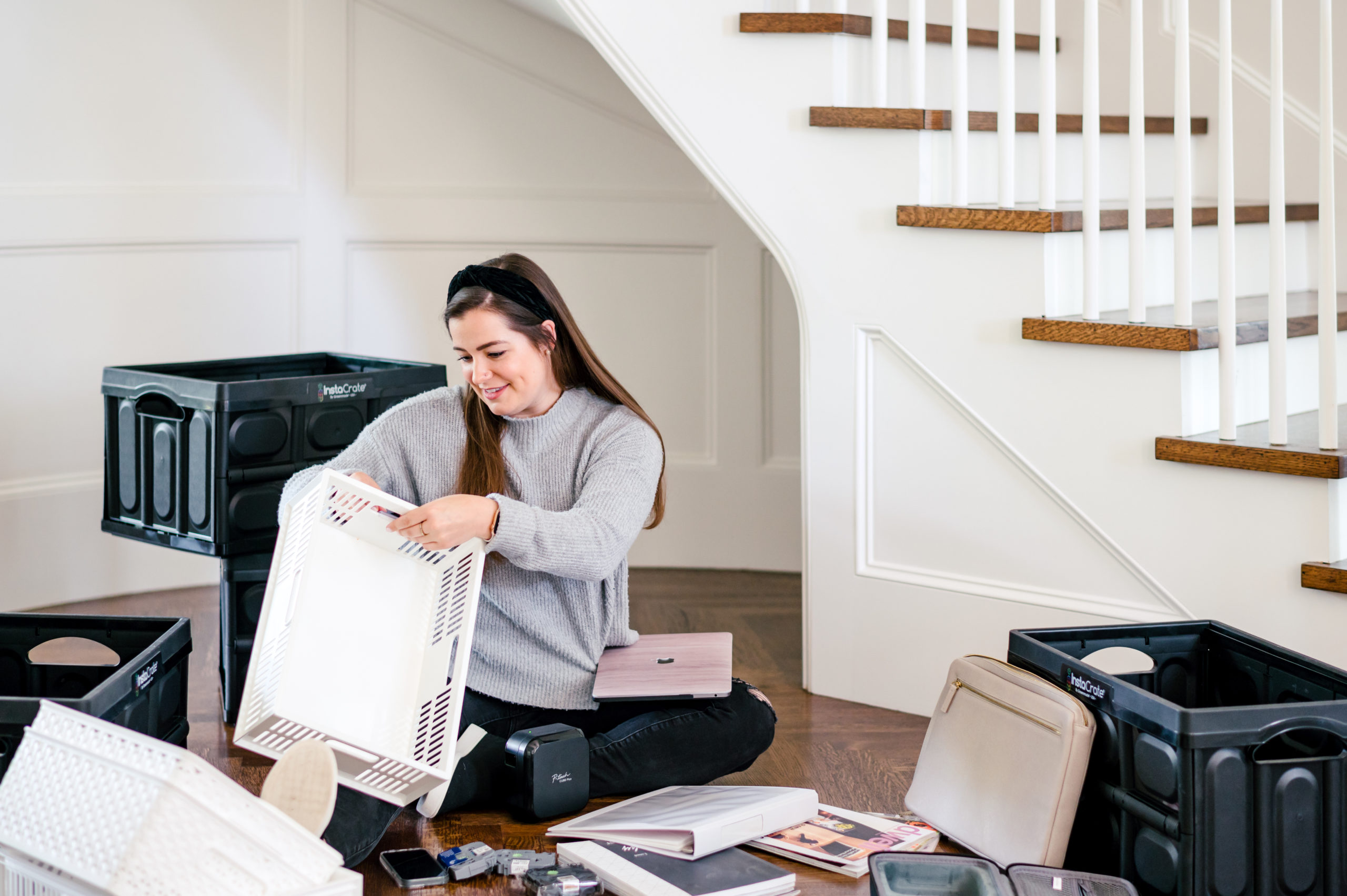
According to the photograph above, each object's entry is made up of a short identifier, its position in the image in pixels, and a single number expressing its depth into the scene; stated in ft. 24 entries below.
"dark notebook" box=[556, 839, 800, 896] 5.65
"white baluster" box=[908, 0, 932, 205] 8.33
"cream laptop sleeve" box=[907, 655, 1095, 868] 5.48
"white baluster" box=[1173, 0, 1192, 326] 7.30
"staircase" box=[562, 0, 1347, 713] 7.50
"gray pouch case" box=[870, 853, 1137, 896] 5.11
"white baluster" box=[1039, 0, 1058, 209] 7.78
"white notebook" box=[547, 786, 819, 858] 6.02
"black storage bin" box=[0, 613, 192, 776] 6.16
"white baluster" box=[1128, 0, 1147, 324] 7.46
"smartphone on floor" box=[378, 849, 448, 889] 5.91
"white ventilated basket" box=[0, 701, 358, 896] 4.23
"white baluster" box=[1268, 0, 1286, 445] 6.95
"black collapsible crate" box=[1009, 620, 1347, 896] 5.04
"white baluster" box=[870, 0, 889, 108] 8.42
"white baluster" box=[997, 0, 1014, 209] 8.01
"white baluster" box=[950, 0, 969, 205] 8.08
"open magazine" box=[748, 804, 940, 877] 6.02
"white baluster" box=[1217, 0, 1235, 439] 7.09
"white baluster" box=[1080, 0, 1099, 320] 7.57
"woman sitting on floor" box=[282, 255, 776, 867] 6.82
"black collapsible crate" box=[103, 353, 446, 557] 8.05
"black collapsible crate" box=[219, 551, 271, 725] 8.31
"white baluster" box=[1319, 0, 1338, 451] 6.74
